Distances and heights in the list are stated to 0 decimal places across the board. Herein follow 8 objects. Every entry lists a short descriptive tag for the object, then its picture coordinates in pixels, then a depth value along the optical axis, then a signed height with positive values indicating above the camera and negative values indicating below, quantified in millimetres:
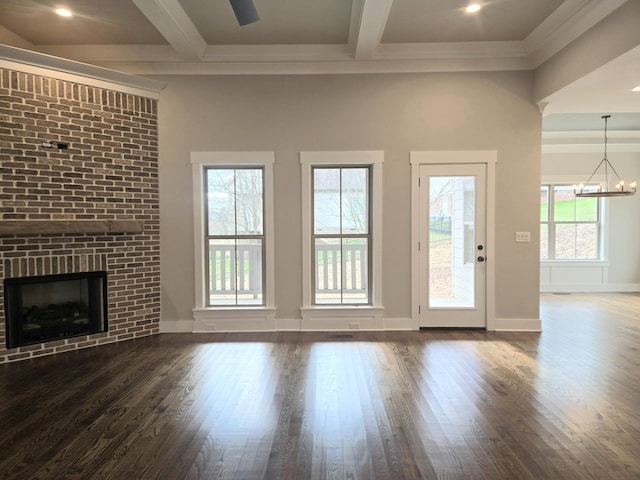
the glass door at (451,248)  4609 -173
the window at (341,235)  4734 -12
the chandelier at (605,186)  6156 +891
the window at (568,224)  7699 +196
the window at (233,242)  4637 -98
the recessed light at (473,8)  3570 +2156
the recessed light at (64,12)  3625 +2158
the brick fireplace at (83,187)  3682 +508
